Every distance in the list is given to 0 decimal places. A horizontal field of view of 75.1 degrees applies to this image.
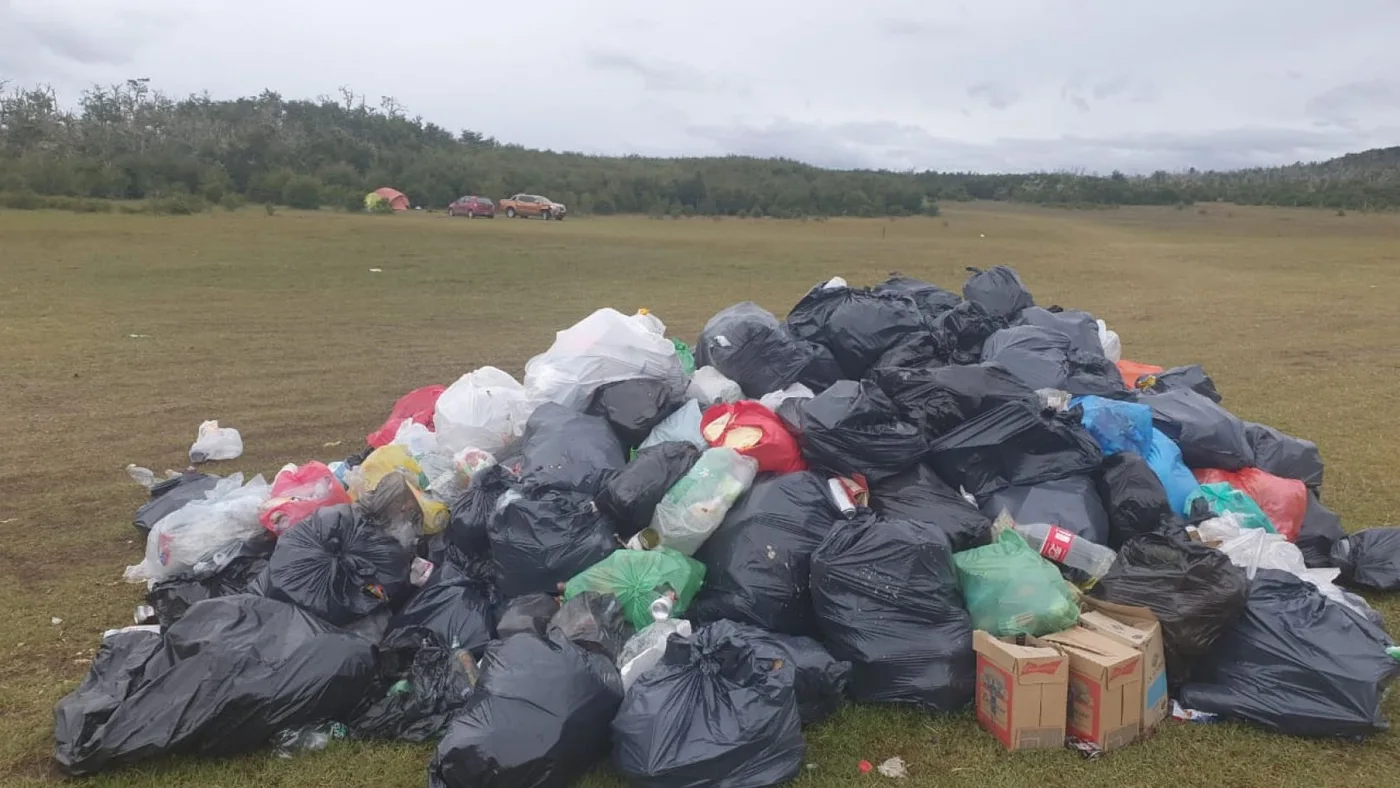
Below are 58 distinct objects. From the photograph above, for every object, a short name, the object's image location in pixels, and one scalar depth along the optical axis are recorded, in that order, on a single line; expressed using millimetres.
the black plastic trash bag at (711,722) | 2539
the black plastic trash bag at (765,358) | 4633
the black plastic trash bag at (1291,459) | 4453
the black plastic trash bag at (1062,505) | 3541
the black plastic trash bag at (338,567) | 3275
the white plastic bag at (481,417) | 4617
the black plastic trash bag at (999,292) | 5617
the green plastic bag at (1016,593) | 3010
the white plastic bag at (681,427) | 4133
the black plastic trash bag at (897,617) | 2982
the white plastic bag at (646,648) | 2937
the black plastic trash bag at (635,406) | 4309
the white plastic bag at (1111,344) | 5668
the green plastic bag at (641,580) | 3221
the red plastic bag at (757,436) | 3703
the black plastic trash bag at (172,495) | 4594
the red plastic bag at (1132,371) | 5512
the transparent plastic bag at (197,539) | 3885
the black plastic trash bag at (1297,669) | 2822
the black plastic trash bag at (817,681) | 2926
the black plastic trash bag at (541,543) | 3396
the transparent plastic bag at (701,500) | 3449
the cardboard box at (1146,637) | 2846
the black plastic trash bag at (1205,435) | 4238
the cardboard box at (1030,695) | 2756
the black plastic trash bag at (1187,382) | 5086
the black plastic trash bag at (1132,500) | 3621
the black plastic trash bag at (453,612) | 3293
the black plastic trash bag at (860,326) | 4699
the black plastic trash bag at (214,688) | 2697
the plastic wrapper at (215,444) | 5801
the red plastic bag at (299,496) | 3979
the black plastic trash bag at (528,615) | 3137
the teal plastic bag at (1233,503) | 3783
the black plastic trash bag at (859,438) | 3639
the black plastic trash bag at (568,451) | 3826
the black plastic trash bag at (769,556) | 3221
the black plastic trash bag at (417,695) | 2900
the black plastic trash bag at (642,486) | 3537
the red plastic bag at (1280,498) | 4031
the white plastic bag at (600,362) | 4613
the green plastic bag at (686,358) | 5180
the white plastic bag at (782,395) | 4184
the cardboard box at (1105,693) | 2732
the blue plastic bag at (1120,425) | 3980
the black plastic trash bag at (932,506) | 3490
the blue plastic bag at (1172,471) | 3945
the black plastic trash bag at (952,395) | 3848
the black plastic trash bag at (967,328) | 4898
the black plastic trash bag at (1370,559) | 3854
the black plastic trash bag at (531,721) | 2498
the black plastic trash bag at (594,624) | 2992
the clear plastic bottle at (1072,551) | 3420
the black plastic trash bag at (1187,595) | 2961
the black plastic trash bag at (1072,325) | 5258
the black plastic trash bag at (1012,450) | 3736
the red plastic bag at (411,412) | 5211
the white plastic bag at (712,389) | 4555
